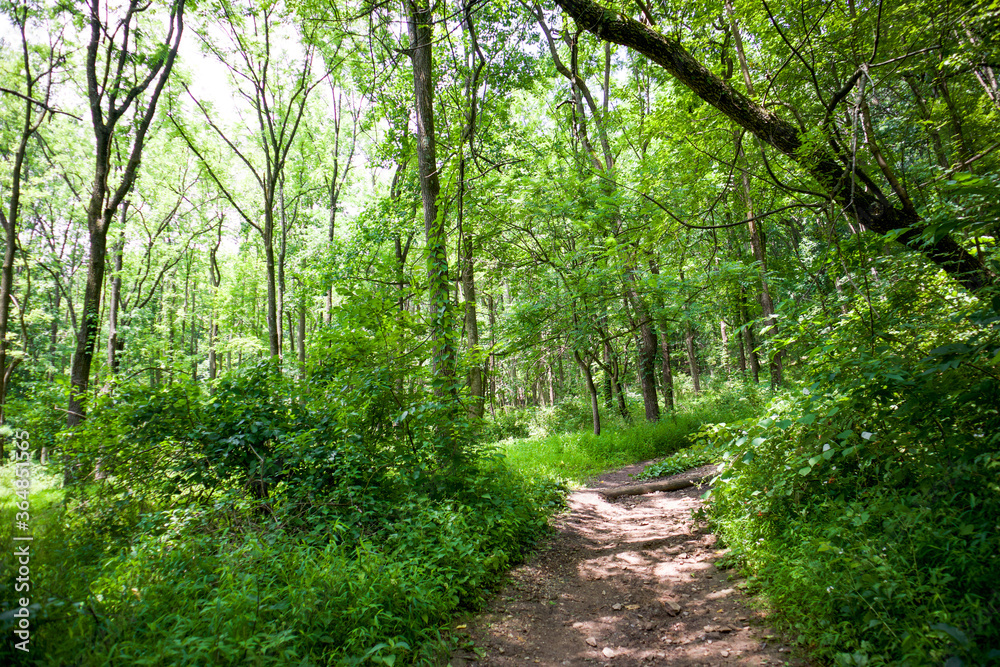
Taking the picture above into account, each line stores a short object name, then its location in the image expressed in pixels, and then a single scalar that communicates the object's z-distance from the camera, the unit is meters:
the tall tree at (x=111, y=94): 7.80
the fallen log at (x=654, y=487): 6.95
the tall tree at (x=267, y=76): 11.08
